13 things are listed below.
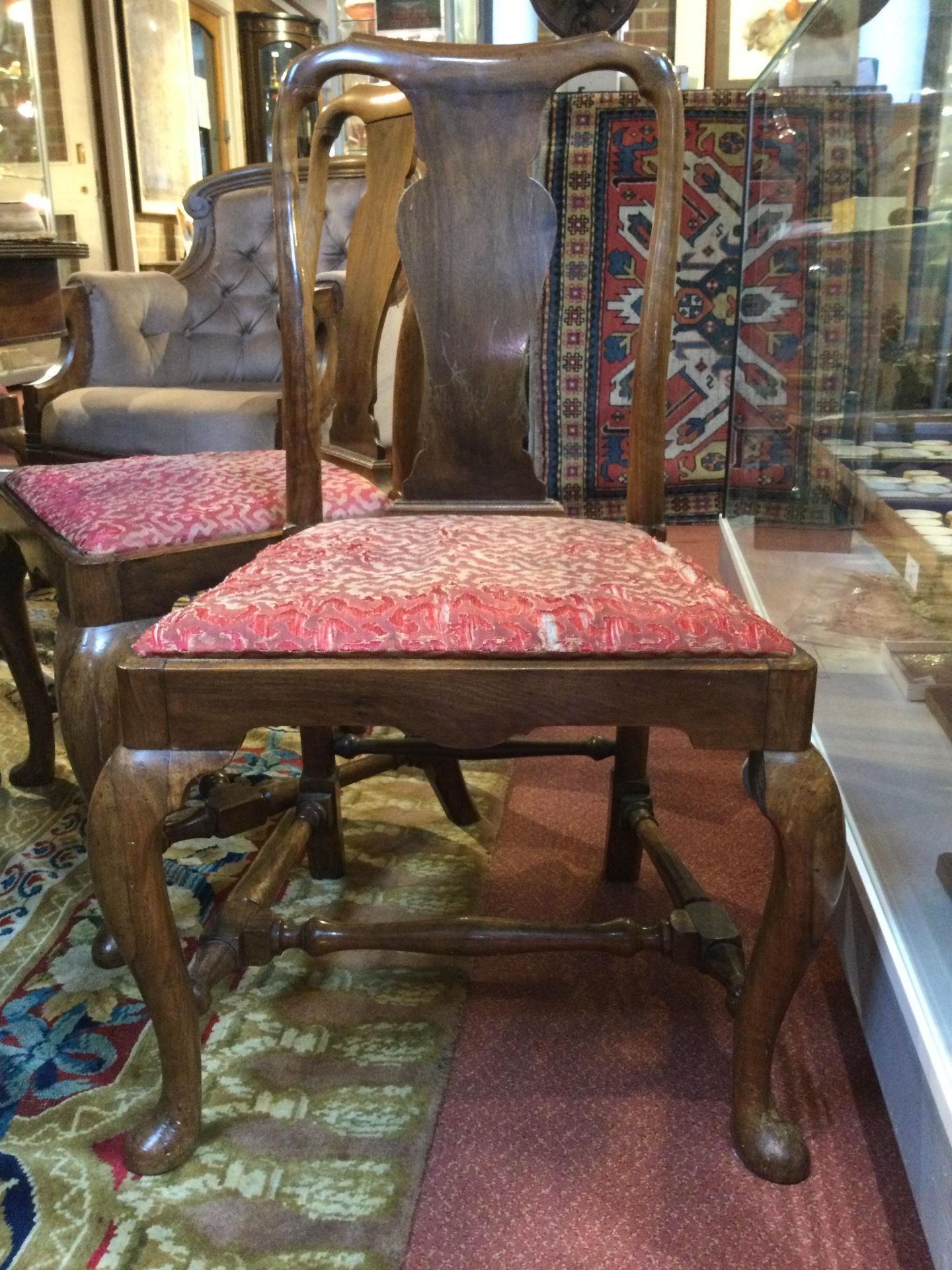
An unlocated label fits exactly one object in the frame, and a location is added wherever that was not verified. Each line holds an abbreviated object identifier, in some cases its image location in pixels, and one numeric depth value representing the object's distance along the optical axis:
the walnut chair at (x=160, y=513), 1.12
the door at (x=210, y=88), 8.27
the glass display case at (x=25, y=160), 3.40
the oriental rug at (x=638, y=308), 2.45
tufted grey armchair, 2.79
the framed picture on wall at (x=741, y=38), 4.29
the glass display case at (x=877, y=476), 0.97
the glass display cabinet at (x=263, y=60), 8.66
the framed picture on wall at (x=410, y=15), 4.27
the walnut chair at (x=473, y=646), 0.82
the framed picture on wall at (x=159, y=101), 6.61
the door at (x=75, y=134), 6.06
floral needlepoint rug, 0.87
